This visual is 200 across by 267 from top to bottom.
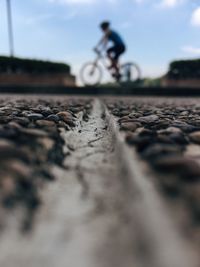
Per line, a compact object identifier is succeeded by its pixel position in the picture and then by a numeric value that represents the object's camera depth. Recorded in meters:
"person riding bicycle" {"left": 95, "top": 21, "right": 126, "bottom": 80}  6.92
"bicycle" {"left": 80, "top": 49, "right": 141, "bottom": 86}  7.62
